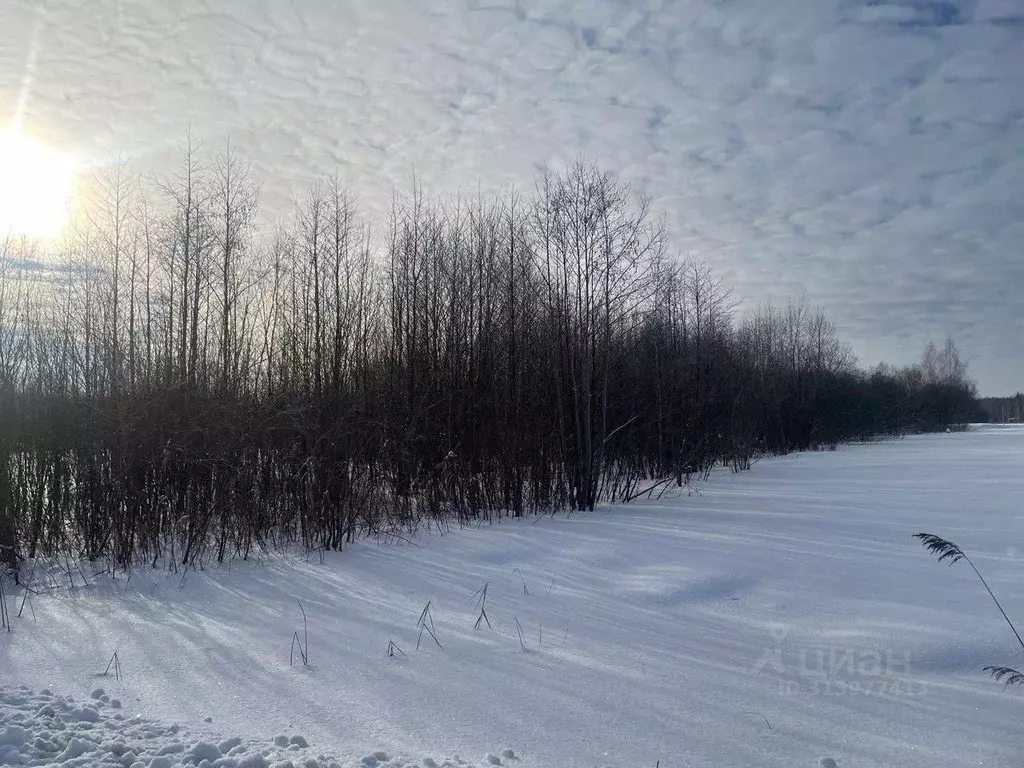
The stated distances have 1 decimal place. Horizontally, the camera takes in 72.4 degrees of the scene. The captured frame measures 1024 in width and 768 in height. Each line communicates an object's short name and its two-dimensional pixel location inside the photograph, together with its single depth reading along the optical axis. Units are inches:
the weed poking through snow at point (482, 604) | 172.6
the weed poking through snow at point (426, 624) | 163.7
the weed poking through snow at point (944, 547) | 107.7
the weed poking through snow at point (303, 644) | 146.6
